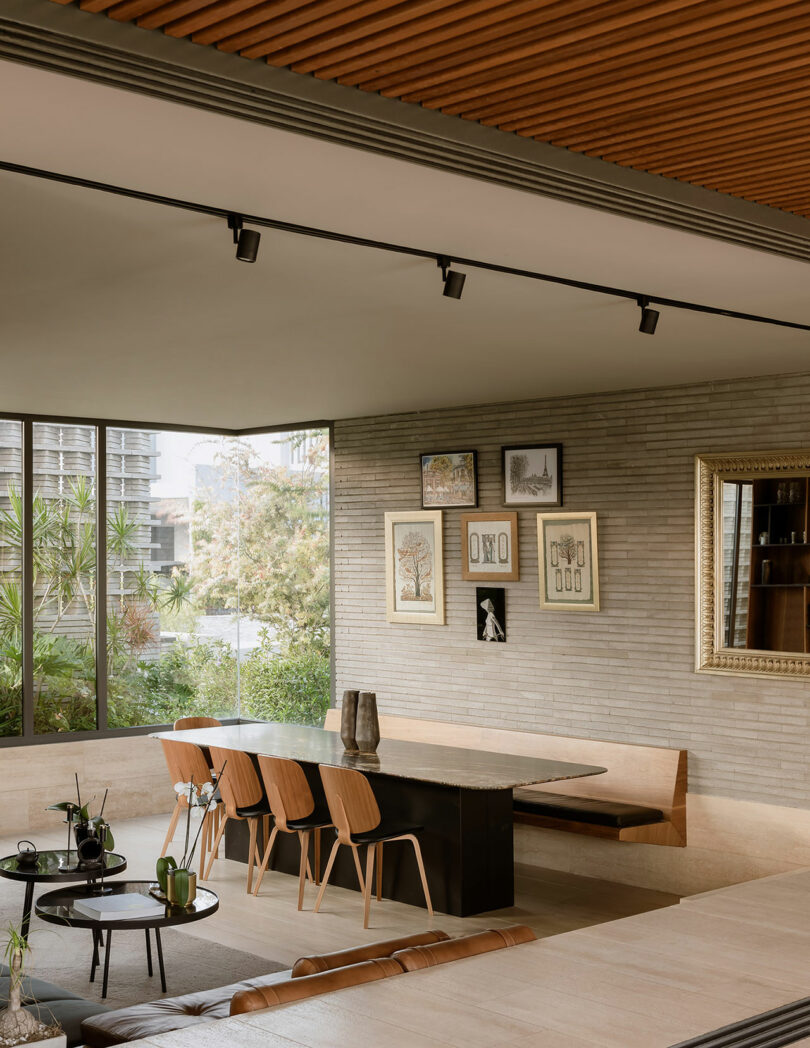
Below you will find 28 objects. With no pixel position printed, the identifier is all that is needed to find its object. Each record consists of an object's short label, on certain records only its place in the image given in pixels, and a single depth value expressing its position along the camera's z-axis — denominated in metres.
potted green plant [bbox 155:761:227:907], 5.09
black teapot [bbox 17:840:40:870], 5.87
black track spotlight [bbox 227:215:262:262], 3.52
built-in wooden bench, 6.89
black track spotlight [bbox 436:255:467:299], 4.03
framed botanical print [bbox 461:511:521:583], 8.09
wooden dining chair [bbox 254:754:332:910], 6.76
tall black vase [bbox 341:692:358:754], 7.30
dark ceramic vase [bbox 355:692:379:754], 7.24
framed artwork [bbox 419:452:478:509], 8.37
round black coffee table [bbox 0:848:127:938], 5.67
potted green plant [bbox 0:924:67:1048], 3.40
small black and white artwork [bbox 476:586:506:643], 8.16
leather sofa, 3.52
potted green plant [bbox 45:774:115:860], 6.09
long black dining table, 6.43
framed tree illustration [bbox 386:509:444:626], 8.59
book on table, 4.89
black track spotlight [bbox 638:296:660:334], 4.70
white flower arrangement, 5.80
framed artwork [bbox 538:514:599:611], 7.61
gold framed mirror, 6.58
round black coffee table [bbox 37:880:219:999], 4.86
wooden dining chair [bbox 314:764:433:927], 6.33
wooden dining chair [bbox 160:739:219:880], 7.38
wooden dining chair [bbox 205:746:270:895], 7.09
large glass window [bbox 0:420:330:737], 9.12
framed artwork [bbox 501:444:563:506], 7.83
